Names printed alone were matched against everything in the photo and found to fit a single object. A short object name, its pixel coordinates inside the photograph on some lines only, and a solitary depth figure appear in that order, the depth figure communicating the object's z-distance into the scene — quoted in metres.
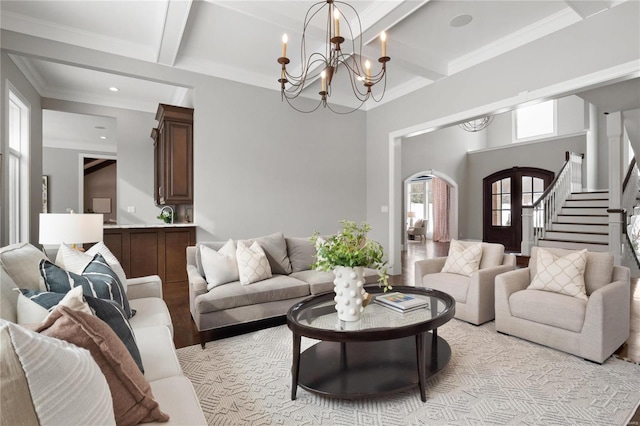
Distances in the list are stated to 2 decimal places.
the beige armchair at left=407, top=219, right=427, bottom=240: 11.73
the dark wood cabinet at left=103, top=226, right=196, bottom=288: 4.26
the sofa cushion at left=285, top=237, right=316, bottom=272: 3.83
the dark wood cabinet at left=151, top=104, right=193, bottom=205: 4.70
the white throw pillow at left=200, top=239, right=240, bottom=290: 3.14
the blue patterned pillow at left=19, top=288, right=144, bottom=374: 1.32
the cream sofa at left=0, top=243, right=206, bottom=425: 1.22
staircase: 6.26
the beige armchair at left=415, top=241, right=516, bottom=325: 3.22
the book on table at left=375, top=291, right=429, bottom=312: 2.33
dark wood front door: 9.26
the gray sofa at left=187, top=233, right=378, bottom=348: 2.89
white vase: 2.16
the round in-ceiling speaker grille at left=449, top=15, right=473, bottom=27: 3.54
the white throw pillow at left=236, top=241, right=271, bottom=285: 3.20
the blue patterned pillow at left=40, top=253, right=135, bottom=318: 1.62
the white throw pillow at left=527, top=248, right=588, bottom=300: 2.73
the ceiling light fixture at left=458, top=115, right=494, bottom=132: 7.37
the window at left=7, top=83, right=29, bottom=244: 4.12
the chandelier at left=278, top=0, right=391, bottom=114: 2.66
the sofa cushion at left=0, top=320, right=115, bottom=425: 0.71
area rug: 1.87
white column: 5.52
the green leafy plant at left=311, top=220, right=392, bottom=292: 2.15
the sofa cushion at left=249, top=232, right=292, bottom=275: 3.64
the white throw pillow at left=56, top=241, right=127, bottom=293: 2.12
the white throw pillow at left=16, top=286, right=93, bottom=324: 1.33
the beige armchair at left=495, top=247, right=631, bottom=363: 2.44
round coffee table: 1.94
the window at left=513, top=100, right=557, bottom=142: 9.25
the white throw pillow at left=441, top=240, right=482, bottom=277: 3.57
